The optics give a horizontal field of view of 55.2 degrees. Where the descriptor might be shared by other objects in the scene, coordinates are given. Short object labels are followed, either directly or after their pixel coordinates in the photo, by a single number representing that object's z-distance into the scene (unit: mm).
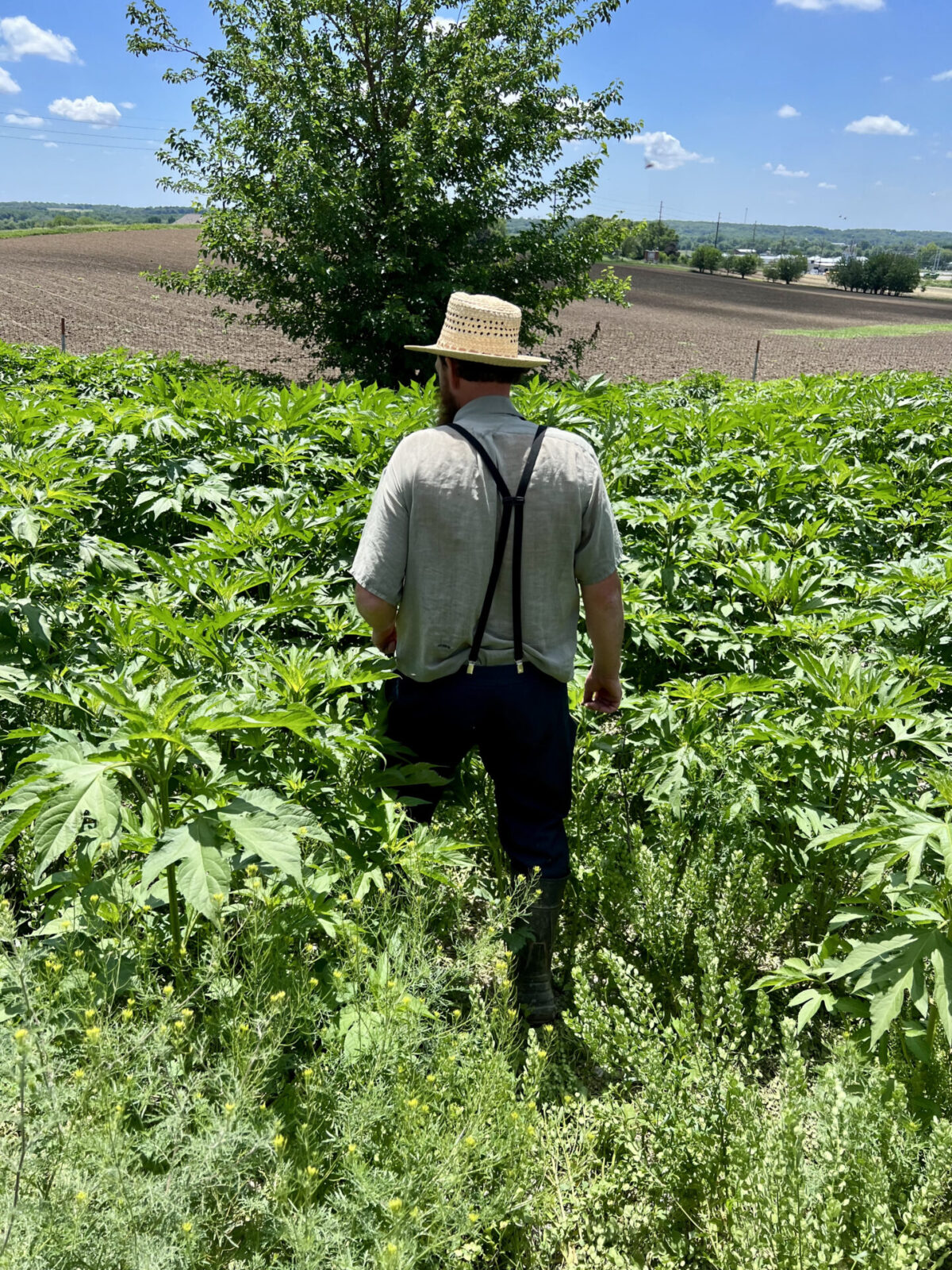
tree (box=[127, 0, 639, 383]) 10352
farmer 2535
